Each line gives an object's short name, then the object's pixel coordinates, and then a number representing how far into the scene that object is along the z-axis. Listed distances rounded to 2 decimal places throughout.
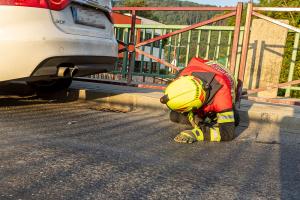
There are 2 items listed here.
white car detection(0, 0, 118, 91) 3.29
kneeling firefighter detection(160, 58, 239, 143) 3.18
